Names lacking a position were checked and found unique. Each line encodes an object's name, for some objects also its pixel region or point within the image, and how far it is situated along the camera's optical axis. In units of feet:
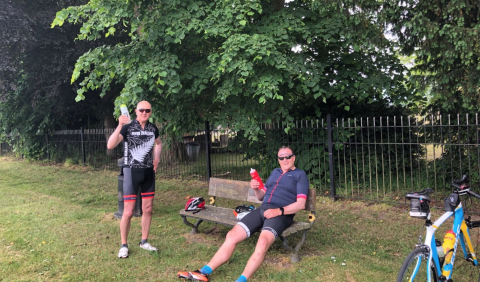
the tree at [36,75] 36.32
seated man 11.87
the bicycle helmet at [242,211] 14.57
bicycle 8.88
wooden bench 13.61
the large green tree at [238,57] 19.06
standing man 14.49
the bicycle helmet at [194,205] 16.72
